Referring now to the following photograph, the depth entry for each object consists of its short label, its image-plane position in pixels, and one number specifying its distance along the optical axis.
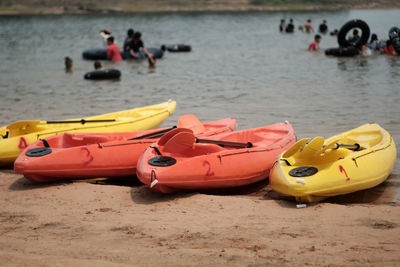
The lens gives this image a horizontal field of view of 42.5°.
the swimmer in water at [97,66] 15.52
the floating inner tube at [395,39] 12.83
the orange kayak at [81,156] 5.94
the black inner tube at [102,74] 14.66
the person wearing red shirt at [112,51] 17.84
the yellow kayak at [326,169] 5.26
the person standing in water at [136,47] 17.97
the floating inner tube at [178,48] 21.33
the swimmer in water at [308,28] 30.27
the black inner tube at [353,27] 19.05
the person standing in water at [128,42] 18.11
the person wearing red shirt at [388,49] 18.33
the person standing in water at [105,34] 18.00
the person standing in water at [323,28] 28.85
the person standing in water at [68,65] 16.68
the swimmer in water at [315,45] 20.94
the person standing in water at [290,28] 30.77
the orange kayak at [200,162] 5.49
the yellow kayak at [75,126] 6.88
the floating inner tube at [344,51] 18.55
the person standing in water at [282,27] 31.50
